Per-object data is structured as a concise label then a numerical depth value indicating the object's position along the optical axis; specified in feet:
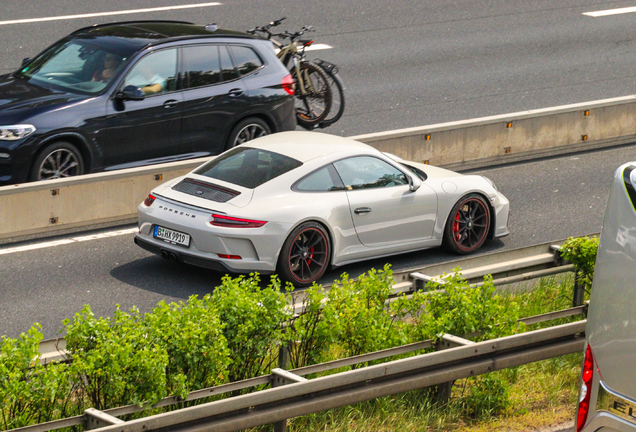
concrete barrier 73.67
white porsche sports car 63.46
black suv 75.31
